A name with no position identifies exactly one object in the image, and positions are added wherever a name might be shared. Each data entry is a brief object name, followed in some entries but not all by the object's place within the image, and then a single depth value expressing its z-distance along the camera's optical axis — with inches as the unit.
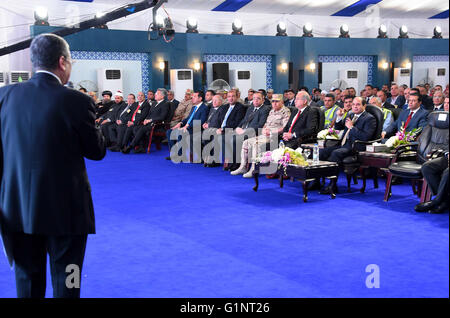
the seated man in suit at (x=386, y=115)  322.7
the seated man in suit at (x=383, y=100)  391.5
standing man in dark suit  88.4
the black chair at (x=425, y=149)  229.0
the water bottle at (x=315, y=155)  256.6
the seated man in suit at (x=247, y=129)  329.7
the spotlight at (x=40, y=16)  549.3
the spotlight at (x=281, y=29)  702.6
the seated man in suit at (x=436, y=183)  214.8
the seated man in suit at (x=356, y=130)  275.4
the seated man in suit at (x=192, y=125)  377.7
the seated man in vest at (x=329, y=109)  350.0
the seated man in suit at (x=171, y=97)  499.2
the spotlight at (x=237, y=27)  674.2
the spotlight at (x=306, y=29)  721.0
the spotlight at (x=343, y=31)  743.1
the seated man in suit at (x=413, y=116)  283.9
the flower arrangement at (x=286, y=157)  251.1
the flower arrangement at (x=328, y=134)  286.2
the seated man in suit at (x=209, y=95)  408.5
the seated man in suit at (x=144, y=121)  432.8
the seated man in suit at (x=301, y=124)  298.0
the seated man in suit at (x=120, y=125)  446.9
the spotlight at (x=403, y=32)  784.3
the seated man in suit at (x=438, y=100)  310.8
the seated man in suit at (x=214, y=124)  358.3
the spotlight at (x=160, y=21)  588.3
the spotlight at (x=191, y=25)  645.9
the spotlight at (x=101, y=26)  565.7
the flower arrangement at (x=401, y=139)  258.7
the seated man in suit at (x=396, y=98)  469.1
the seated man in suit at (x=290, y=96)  489.1
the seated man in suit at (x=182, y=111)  465.7
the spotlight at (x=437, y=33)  805.2
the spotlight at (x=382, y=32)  775.1
